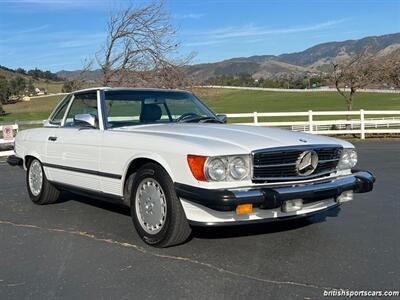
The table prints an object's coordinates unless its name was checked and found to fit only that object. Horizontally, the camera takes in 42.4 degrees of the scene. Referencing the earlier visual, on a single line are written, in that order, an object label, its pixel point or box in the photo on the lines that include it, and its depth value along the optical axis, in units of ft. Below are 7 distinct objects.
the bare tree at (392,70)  101.96
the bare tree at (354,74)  92.65
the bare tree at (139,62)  64.49
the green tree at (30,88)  303.89
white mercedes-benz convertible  14.90
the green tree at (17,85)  307.21
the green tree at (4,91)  283.85
